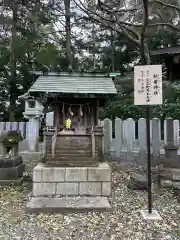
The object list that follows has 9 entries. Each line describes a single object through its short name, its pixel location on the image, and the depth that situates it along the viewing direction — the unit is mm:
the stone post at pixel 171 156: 4286
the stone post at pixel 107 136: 5805
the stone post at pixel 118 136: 5650
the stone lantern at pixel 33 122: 6333
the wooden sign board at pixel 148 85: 3029
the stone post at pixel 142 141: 5449
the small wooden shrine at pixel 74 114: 3729
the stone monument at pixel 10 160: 4186
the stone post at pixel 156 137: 5389
